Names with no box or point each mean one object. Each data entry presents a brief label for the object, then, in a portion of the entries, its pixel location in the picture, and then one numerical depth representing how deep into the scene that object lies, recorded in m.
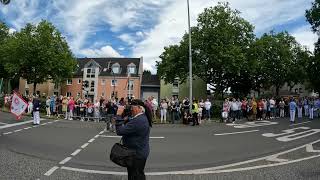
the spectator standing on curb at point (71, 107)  16.60
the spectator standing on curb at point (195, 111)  14.79
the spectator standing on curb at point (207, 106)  16.92
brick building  43.44
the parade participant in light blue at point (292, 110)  15.42
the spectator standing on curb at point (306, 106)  19.11
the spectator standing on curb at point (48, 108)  17.49
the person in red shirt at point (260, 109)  17.00
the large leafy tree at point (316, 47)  25.54
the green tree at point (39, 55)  35.95
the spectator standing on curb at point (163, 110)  16.17
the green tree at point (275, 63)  38.11
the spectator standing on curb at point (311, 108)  17.34
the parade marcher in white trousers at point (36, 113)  13.05
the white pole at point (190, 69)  16.80
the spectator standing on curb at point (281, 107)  18.42
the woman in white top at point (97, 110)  16.40
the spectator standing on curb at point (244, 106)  17.29
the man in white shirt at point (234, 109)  16.22
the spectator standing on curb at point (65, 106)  16.86
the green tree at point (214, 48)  27.22
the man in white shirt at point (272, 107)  17.81
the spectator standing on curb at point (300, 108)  18.28
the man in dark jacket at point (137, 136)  3.84
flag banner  10.77
